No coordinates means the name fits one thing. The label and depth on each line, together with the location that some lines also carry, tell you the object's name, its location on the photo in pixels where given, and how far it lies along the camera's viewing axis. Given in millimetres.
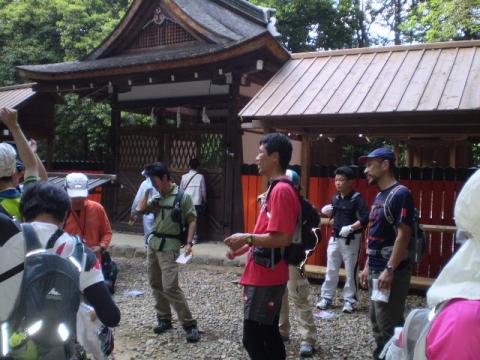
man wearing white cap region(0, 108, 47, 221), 2359
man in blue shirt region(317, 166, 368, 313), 5579
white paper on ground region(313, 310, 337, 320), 5320
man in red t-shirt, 2795
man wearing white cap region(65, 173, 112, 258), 3836
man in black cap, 3293
